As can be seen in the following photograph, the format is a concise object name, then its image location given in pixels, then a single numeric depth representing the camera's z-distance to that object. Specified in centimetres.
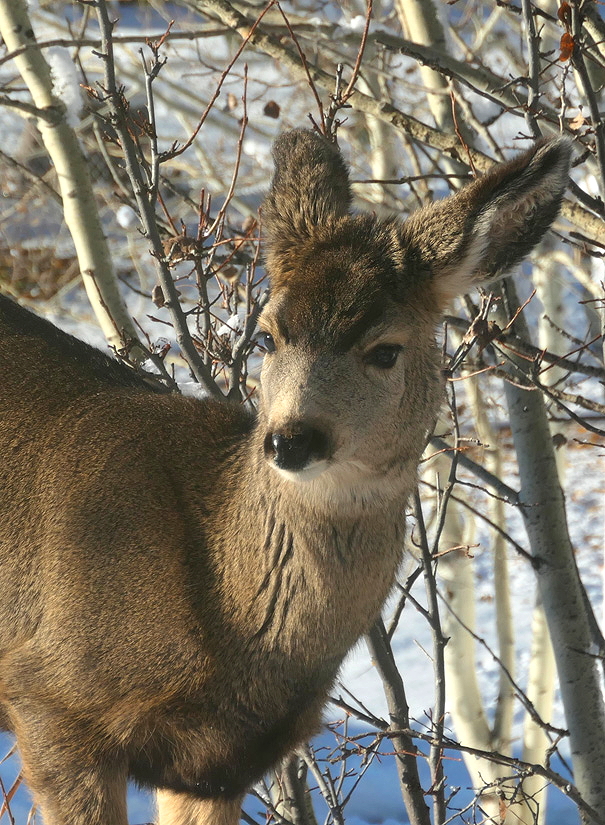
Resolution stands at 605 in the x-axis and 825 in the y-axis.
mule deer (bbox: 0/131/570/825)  631
